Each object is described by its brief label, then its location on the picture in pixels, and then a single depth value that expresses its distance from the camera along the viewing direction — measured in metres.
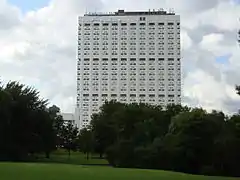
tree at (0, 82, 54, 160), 63.38
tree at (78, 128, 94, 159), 90.19
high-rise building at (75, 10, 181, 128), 165.50
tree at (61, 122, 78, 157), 115.19
